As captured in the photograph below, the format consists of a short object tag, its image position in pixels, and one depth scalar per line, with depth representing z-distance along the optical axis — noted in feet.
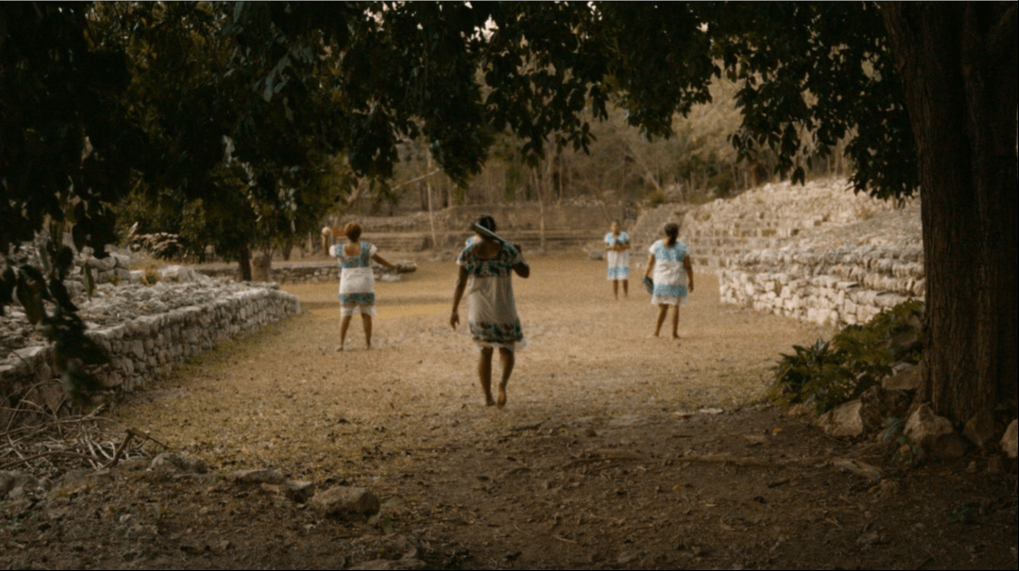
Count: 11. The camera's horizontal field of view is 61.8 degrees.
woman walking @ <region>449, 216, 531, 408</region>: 25.16
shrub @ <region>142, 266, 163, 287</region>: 47.11
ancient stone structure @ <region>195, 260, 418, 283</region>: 95.66
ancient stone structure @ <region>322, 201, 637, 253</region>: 153.07
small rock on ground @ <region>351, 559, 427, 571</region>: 11.74
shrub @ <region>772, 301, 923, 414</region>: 20.07
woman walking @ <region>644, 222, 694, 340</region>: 39.93
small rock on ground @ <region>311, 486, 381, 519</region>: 14.76
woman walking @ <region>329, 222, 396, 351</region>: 37.88
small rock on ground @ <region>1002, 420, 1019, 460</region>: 14.84
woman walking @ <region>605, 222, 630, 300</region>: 61.67
